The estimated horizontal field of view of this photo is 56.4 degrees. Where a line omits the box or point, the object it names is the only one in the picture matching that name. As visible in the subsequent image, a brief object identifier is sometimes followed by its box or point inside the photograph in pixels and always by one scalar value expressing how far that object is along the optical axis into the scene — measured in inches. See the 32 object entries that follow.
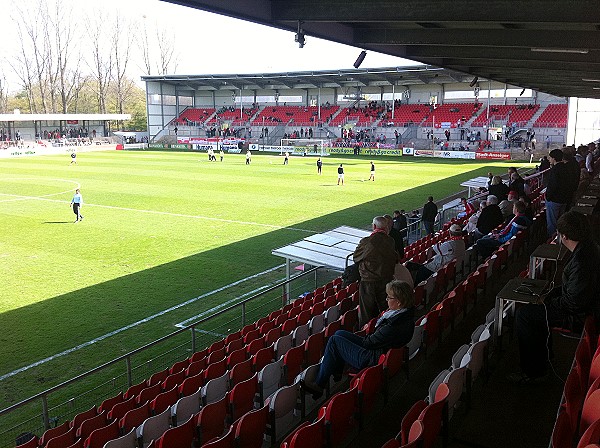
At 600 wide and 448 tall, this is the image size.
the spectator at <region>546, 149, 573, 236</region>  378.9
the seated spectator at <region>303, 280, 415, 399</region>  209.6
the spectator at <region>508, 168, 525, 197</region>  548.1
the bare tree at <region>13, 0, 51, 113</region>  3142.2
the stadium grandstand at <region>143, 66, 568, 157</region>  2142.0
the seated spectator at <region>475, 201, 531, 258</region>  394.0
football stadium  191.2
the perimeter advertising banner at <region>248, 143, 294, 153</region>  2272.4
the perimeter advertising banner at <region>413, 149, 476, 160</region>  1968.5
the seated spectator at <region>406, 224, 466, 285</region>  374.0
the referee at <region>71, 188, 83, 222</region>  847.1
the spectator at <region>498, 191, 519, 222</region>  499.8
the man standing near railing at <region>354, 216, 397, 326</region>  272.1
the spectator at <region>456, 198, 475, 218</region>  623.9
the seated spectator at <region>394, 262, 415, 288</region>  286.0
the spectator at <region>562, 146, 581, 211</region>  381.1
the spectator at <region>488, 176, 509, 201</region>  551.8
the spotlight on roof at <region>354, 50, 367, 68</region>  431.9
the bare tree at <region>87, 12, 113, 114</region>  3400.6
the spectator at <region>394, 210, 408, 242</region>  575.8
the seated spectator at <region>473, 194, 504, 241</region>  442.3
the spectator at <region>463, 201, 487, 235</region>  482.9
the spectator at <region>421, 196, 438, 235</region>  632.4
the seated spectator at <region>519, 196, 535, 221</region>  439.1
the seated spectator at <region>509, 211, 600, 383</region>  189.0
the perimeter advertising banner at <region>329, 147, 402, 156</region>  2159.7
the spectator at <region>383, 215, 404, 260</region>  394.0
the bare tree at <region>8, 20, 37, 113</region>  3216.0
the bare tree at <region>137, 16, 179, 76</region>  3659.0
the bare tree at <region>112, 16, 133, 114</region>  3496.6
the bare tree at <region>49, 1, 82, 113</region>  3181.4
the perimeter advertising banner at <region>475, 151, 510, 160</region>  1879.6
